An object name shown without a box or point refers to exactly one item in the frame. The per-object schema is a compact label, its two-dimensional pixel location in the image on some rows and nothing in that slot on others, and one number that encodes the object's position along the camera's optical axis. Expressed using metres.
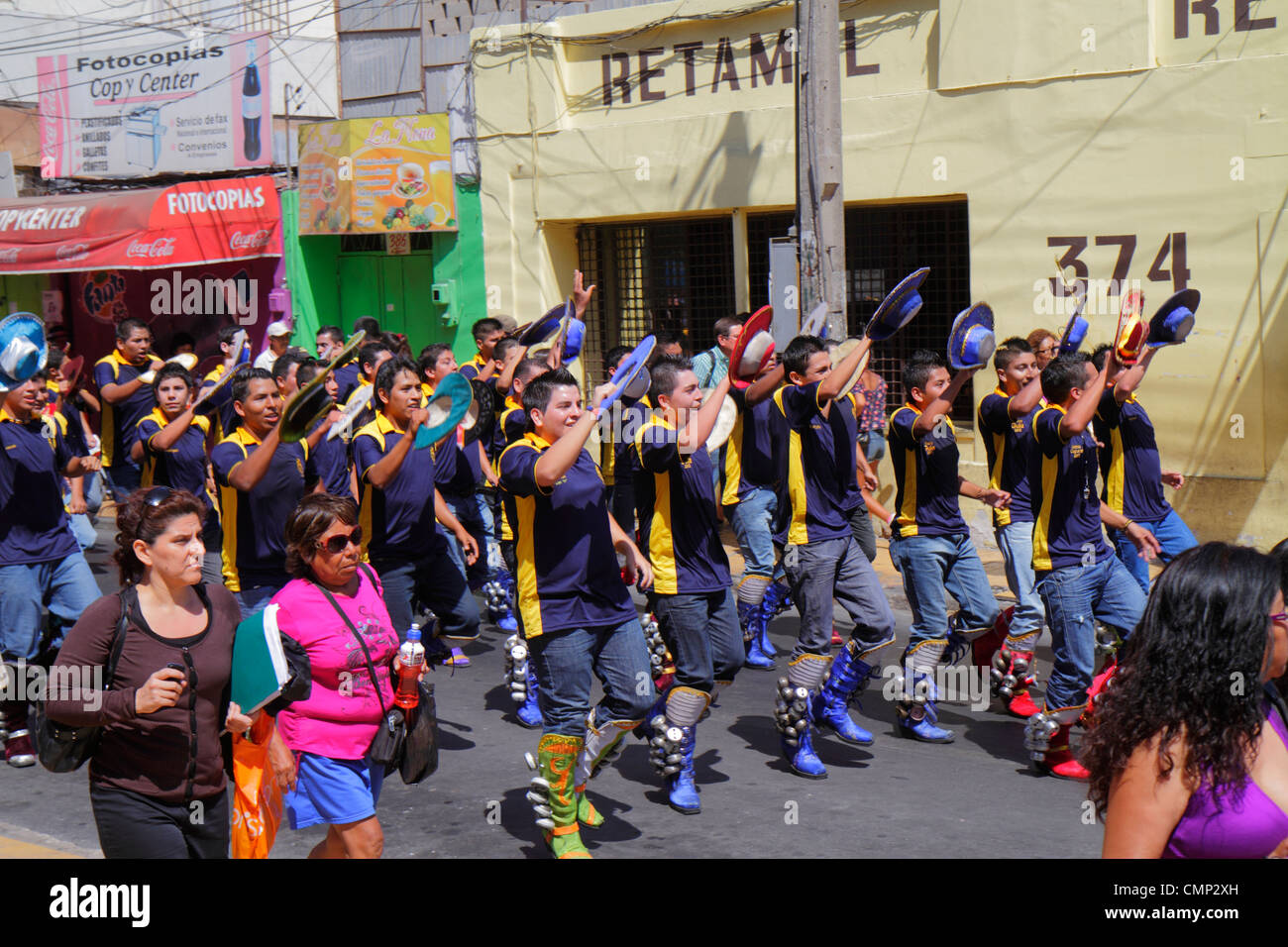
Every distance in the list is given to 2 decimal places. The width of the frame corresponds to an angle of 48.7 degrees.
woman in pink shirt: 4.50
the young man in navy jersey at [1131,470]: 7.64
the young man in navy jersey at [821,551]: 6.62
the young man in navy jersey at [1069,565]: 6.33
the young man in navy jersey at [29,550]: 6.85
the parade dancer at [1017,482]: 7.25
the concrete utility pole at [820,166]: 10.41
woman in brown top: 3.98
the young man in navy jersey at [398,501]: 6.81
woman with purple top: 2.66
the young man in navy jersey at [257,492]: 6.38
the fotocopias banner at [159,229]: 16.97
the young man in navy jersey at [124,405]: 10.29
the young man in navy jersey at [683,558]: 5.93
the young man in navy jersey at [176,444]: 7.95
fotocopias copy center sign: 17.47
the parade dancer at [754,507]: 8.50
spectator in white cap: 12.90
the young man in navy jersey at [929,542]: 7.06
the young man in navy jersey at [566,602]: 5.38
